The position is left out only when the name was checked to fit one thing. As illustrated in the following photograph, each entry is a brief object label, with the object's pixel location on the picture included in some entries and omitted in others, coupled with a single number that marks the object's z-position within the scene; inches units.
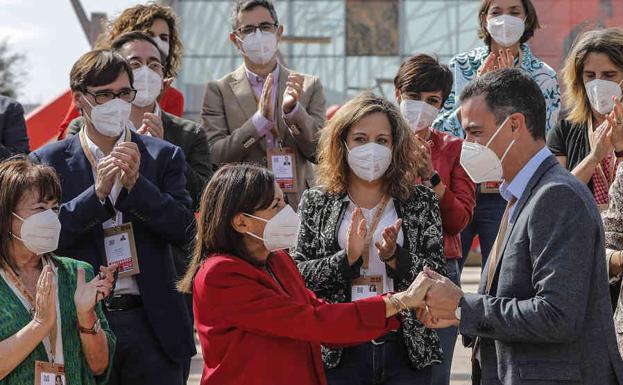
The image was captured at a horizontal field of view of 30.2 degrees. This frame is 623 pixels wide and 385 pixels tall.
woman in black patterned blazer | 197.6
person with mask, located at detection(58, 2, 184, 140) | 267.0
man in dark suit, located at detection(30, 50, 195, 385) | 201.2
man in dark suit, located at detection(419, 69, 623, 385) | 157.1
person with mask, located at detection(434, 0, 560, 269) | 259.9
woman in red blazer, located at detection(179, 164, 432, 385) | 169.3
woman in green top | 173.5
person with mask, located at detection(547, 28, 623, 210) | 229.6
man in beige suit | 250.2
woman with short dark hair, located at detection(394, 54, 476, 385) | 227.8
